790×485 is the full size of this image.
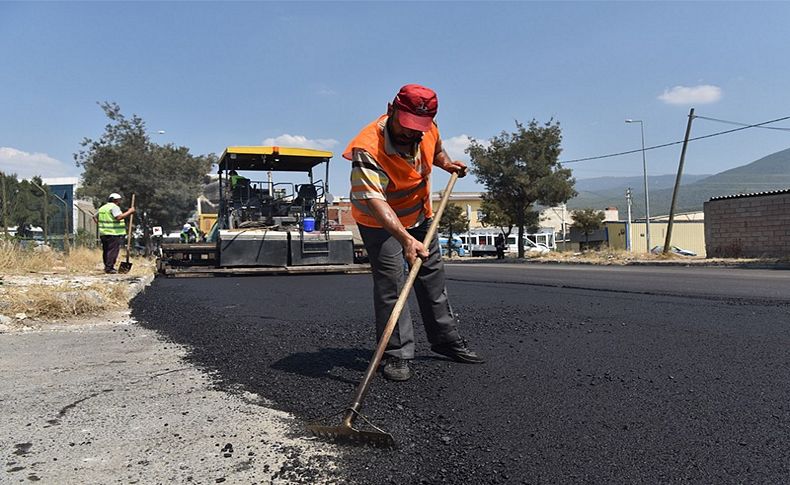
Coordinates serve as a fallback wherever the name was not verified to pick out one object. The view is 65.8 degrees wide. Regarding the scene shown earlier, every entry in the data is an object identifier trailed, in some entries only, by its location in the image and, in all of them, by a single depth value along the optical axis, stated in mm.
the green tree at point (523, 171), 28734
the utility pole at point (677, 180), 24688
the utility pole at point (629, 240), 46684
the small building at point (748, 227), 19562
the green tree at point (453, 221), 39894
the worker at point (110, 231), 9773
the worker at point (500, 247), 31567
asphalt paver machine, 11164
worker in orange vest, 2998
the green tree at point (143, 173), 26625
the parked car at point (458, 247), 42562
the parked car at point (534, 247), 40859
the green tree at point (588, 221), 42294
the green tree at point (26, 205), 12734
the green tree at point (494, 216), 34812
